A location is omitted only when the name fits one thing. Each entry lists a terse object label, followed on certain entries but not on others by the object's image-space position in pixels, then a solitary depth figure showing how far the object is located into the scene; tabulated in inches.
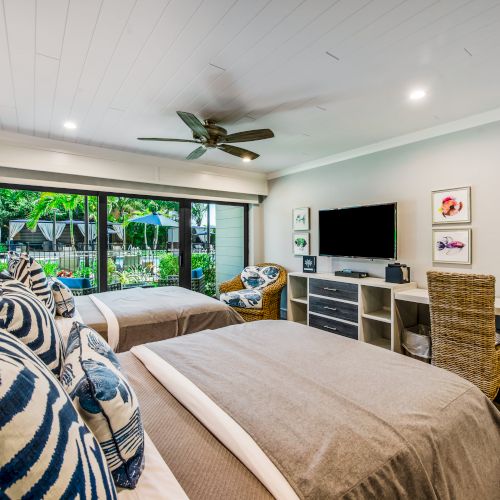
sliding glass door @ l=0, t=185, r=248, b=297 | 154.6
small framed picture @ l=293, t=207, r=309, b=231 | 187.2
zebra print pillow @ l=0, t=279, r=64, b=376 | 35.3
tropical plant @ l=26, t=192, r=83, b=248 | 155.7
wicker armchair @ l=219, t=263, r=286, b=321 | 169.5
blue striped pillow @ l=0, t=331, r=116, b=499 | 17.1
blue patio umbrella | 181.3
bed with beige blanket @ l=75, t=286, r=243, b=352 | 102.3
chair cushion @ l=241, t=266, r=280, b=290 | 190.5
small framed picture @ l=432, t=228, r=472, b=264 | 121.4
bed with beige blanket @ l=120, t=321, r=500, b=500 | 35.6
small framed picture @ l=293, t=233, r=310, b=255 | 187.9
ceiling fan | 101.4
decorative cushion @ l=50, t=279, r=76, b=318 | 91.0
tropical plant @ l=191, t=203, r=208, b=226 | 198.5
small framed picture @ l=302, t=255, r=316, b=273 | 176.4
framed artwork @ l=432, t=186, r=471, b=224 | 121.3
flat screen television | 141.6
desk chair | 88.7
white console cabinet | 133.0
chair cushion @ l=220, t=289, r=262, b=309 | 168.9
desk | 116.1
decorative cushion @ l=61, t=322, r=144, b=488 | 30.7
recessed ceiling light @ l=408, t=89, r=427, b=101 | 97.7
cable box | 151.0
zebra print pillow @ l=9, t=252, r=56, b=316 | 82.1
